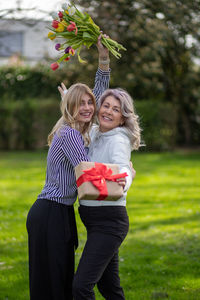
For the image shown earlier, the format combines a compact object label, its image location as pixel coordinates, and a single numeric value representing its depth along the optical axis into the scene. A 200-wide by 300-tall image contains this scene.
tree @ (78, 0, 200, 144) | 15.66
